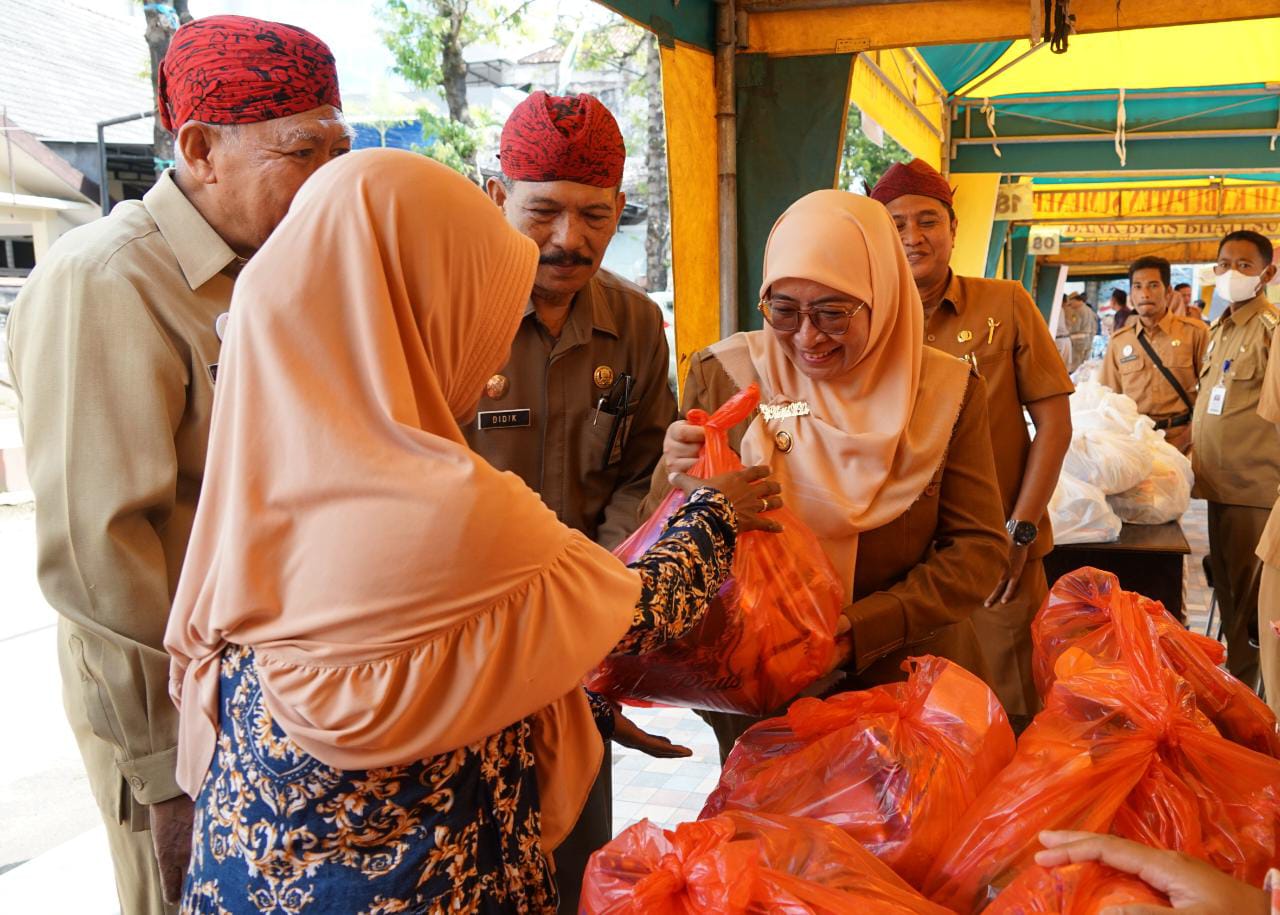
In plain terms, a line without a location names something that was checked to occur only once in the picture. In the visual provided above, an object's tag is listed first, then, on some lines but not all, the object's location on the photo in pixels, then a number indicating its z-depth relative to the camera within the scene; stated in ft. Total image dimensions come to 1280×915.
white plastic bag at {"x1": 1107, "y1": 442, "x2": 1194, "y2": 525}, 14.16
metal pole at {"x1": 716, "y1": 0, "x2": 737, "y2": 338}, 13.09
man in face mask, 15.01
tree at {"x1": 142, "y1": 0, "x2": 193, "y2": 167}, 10.68
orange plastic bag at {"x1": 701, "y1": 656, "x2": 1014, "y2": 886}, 4.41
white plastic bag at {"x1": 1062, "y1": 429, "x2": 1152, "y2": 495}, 13.56
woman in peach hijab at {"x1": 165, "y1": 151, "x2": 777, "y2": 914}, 3.54
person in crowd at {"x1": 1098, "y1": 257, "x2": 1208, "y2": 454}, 21.77
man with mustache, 6.75
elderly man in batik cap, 4.83
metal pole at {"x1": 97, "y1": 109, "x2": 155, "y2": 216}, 11.69
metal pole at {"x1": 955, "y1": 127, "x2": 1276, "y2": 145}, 26.53
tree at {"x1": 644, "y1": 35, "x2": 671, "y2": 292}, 16.38
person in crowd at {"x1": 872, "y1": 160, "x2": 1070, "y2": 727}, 9.98
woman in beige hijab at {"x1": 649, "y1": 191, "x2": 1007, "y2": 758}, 5.88
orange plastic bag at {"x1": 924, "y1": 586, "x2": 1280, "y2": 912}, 4.19
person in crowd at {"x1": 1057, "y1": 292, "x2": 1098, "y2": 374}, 65.51
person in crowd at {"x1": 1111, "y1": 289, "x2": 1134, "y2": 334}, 45.36
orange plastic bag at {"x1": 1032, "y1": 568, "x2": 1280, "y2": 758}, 5.32
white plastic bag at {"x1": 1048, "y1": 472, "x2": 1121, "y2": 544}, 13.15
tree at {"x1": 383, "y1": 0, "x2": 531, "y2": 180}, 14.10
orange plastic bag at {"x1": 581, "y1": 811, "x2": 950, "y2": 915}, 3.66
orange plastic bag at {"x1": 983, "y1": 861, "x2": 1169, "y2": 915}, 3.64
